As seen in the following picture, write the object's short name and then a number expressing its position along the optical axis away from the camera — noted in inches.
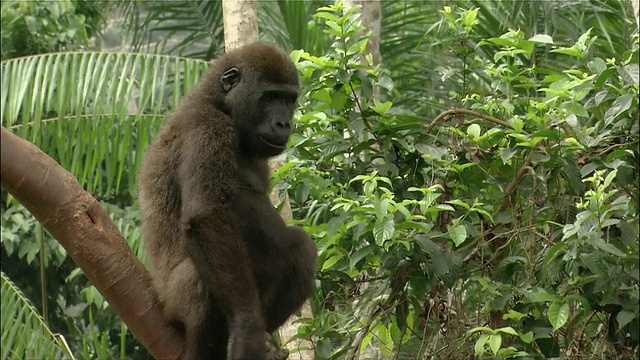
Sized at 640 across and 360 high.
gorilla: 307.7
